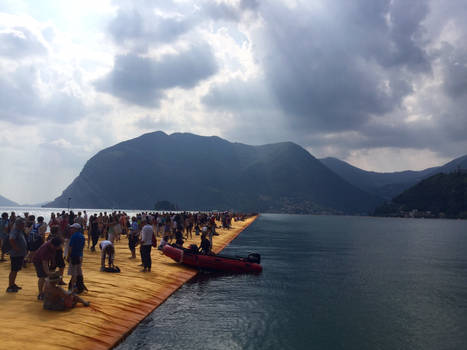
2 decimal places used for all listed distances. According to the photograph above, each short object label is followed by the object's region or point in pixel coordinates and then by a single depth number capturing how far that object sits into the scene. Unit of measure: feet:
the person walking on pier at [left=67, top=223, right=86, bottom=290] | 39.78
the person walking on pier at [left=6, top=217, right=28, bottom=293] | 39.47
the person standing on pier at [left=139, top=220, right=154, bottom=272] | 59.36
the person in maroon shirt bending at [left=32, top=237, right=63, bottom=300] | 36.27
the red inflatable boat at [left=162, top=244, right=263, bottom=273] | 77.56
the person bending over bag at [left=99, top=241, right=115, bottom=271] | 55.06
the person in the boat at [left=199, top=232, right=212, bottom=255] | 80.42
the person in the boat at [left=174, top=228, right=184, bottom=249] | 90.31
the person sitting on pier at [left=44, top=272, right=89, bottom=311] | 36.91
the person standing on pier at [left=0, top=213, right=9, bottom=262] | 56.52
